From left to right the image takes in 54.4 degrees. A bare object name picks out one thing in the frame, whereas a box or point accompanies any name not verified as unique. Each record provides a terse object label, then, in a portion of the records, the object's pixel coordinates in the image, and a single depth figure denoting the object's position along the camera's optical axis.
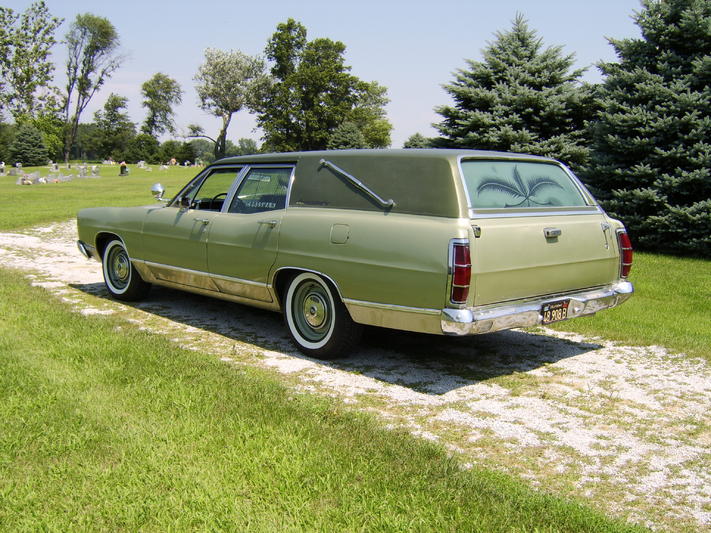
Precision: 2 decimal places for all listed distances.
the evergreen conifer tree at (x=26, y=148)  57.38
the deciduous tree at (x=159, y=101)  97.44
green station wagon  4.85
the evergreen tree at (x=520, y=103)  15.33
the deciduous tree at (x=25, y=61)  71.69
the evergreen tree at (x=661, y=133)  12.41
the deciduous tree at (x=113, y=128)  92.62
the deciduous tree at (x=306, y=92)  64.25
